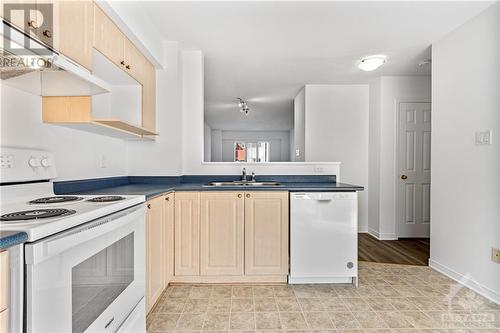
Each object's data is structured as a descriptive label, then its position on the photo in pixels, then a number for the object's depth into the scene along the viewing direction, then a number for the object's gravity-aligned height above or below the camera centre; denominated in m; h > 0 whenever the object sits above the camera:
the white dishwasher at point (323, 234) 2.32 -0.60
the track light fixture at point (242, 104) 5.46 +1.28
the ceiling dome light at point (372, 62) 3.10 +1.22
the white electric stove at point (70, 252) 0.80 -0.33
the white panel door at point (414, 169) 3.90 -0.05
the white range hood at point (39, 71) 1.06 +0.45
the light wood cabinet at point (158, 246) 1.80 -0.62
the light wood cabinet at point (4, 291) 0.72 -0.34
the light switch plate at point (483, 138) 2.14 +0.23
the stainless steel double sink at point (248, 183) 2.76 -0.19
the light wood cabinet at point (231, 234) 2.35 -0.61
